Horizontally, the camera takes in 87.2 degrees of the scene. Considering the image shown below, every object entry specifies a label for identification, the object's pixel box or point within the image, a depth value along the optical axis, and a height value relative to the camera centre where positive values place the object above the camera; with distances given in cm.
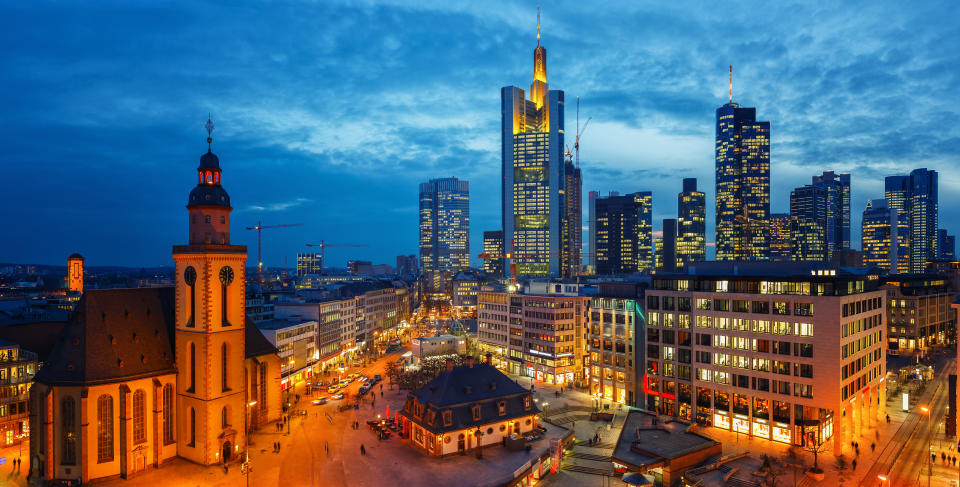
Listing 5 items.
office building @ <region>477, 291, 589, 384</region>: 9750 -1827
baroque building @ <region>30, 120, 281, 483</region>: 4866 -1298
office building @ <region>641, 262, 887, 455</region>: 6047 -1383
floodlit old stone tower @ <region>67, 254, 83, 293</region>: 12256 -684
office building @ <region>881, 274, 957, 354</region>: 12462 -1768
